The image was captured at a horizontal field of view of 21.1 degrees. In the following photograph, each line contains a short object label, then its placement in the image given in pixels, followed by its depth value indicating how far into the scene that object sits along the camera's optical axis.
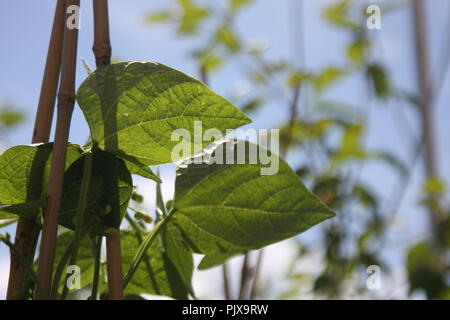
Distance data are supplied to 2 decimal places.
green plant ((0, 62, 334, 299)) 0.73
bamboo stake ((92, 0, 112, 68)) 0.74
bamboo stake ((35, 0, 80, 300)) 0.70
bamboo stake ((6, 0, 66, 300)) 0.75
